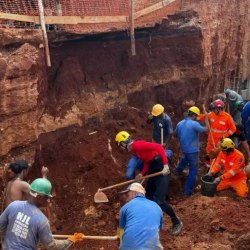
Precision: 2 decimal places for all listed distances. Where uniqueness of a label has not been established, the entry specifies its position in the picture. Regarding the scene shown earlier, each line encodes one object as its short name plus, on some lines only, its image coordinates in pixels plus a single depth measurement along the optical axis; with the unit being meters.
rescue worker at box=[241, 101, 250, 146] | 8.66
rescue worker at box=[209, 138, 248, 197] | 7.40
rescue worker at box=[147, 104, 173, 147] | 8.12
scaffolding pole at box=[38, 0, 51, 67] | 7.26
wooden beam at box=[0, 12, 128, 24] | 7.06
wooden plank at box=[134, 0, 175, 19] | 9.56
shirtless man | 5.22
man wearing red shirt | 6.43
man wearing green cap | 4.18
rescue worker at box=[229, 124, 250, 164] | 8.23
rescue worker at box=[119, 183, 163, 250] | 4.36
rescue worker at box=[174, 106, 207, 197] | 7.90
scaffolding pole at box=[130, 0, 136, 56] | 8.96
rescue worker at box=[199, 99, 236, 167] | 8.49
